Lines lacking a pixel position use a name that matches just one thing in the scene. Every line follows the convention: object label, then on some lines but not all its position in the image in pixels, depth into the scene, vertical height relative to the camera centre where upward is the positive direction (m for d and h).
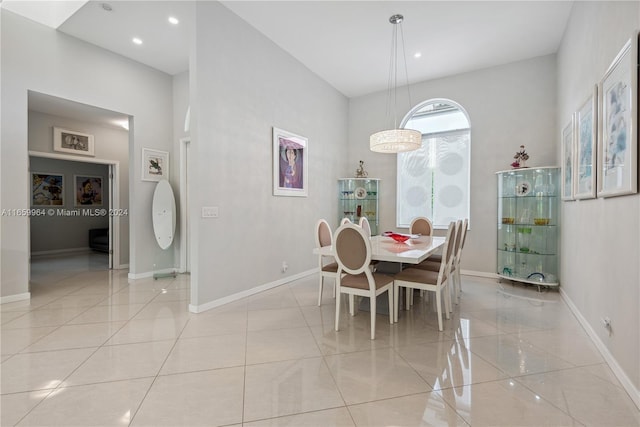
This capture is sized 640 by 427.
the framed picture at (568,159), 3.14 +0.60
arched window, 5.09 +0.78
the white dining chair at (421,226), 4.34 -0.24
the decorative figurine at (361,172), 5.73 +0.75
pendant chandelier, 3.59 +0.90
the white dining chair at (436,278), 2.71 -0.65
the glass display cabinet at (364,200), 5.70 +0.20
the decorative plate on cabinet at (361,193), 5.72 +0.33
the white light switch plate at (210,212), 3.18 -0.03
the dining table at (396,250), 2.57 -0.39
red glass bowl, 3.52 -0.34
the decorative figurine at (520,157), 4.23 +0.78
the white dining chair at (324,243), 3.21 -0.41
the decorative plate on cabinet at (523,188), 4.09 +0.33
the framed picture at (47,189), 6.50 +0.44
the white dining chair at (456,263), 3.34 -0.64
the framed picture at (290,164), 4.19 +0.70
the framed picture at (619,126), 1.71 +0.56
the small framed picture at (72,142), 4.91 +1.15
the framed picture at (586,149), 2.38 +0.55
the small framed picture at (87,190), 7.20 +0.45
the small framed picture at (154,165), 4.68 +0.72
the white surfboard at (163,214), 4.71 -0.08
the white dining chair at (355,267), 2.52 -0.51
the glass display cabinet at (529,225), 3.95 -0.20
